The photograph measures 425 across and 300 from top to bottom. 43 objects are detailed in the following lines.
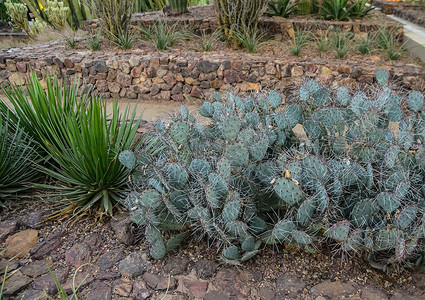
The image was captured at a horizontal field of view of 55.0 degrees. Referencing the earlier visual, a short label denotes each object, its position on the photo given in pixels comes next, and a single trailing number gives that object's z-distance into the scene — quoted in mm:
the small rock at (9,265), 2314
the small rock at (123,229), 2502
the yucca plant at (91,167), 2578
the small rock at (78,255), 2373
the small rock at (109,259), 2341
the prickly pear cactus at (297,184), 2115
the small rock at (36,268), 2287
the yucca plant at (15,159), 2842
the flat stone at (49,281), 2162
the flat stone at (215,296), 2102
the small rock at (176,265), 2289
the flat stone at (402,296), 2061
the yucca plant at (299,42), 5789
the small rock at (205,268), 2260
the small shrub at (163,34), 6414
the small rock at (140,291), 2123
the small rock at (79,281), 2172
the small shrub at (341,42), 5617
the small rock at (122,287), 2141
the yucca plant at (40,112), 3024
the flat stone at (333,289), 2100
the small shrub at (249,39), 6051
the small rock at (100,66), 6117
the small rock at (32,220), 2675
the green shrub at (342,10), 6863
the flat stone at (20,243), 2453
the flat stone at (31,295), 2102
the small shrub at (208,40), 6276
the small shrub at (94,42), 6672
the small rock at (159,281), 2188
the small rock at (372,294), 2062
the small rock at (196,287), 2139
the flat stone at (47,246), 2438
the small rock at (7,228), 2587
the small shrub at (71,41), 6918
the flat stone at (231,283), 2129
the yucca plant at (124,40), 6609
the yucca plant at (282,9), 7177
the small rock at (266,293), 2104
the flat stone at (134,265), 2281
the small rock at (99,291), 2107
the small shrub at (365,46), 5746
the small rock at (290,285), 2135
